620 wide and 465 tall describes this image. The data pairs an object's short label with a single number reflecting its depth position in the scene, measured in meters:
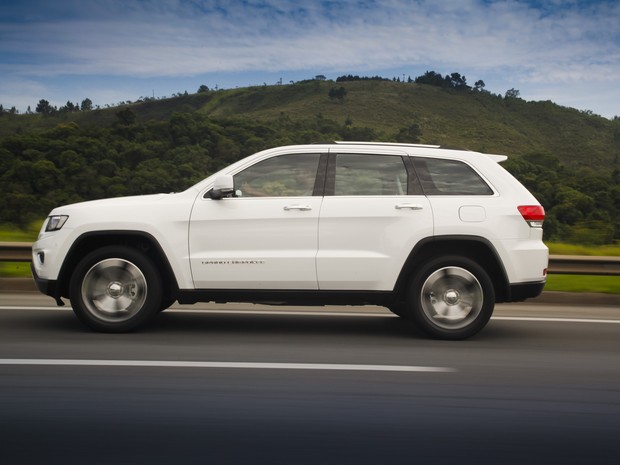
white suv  6.91
